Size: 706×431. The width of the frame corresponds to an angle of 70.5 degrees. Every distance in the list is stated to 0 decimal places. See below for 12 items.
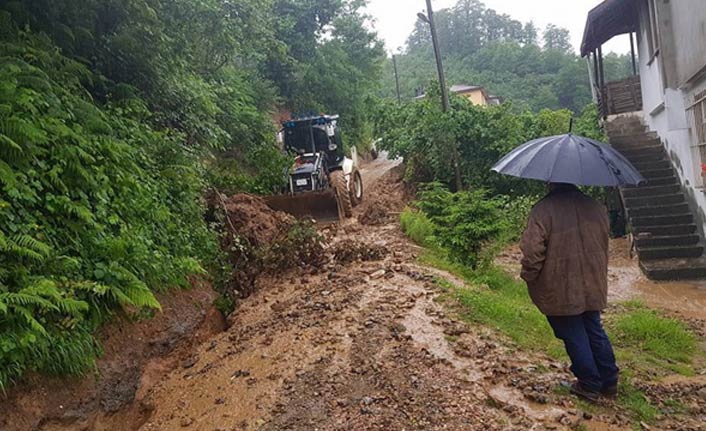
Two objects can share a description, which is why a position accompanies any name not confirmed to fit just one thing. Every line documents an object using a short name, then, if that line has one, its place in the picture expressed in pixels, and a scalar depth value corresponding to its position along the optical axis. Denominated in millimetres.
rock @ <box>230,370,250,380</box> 4859
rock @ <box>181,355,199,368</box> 5320
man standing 3580
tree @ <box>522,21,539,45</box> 96438
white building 8641
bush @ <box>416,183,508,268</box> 8180
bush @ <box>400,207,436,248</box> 9928
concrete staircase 9375
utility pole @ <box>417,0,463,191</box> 16438
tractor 11688
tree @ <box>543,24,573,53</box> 97188
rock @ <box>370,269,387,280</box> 7297
